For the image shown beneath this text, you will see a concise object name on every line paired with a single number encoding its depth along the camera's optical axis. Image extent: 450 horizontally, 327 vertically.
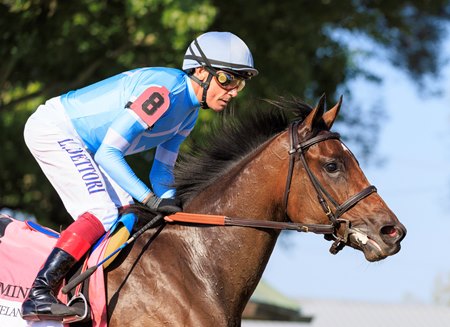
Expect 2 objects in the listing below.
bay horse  10.98
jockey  11.12
